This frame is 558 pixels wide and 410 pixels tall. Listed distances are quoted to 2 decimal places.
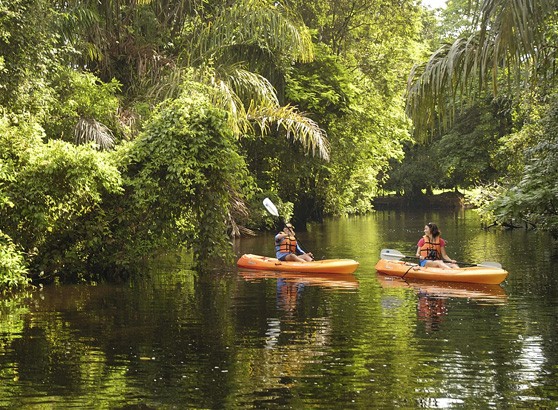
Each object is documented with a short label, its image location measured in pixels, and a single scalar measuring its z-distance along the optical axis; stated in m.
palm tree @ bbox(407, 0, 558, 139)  7.79
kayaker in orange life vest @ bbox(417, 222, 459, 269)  18.56
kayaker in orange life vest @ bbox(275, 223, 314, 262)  20.25
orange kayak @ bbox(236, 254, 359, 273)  18.73
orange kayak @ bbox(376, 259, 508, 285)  16.69
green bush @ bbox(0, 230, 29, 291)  13.73
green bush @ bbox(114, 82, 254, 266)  16.55
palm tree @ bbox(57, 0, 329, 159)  20.92
